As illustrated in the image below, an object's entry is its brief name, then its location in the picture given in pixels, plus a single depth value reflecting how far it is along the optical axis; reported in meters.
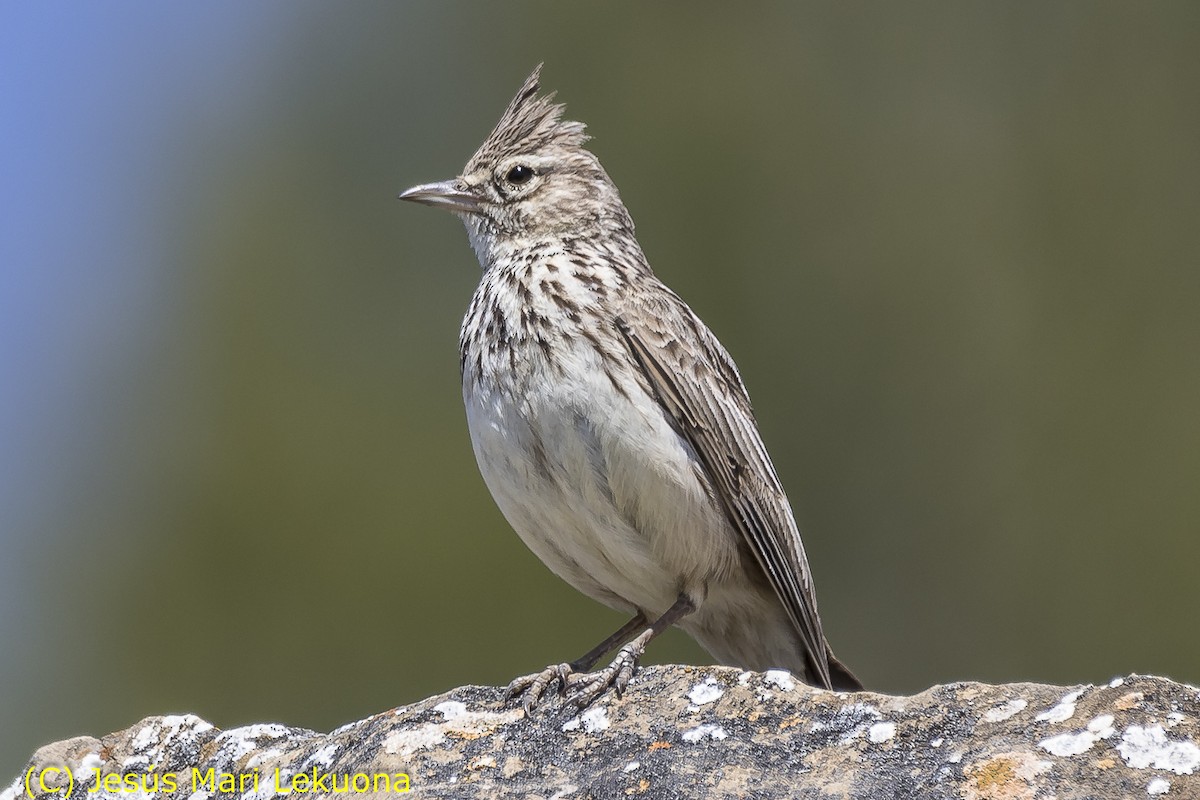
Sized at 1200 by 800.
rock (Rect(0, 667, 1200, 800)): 7.60
